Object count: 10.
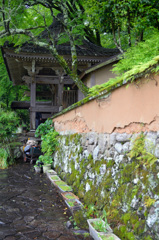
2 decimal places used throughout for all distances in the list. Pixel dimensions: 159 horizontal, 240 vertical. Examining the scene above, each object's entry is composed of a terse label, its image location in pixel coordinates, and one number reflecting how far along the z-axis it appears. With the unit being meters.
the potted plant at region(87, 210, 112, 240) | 3.01
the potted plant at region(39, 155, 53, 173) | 8.57
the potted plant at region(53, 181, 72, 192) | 5.31
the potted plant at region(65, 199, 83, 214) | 4.10
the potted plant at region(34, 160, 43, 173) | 8.73
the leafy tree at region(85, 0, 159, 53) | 7.45
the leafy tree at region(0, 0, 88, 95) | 10.24
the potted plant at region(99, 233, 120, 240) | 2.79
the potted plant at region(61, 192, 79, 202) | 4.53
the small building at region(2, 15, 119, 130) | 12.16
